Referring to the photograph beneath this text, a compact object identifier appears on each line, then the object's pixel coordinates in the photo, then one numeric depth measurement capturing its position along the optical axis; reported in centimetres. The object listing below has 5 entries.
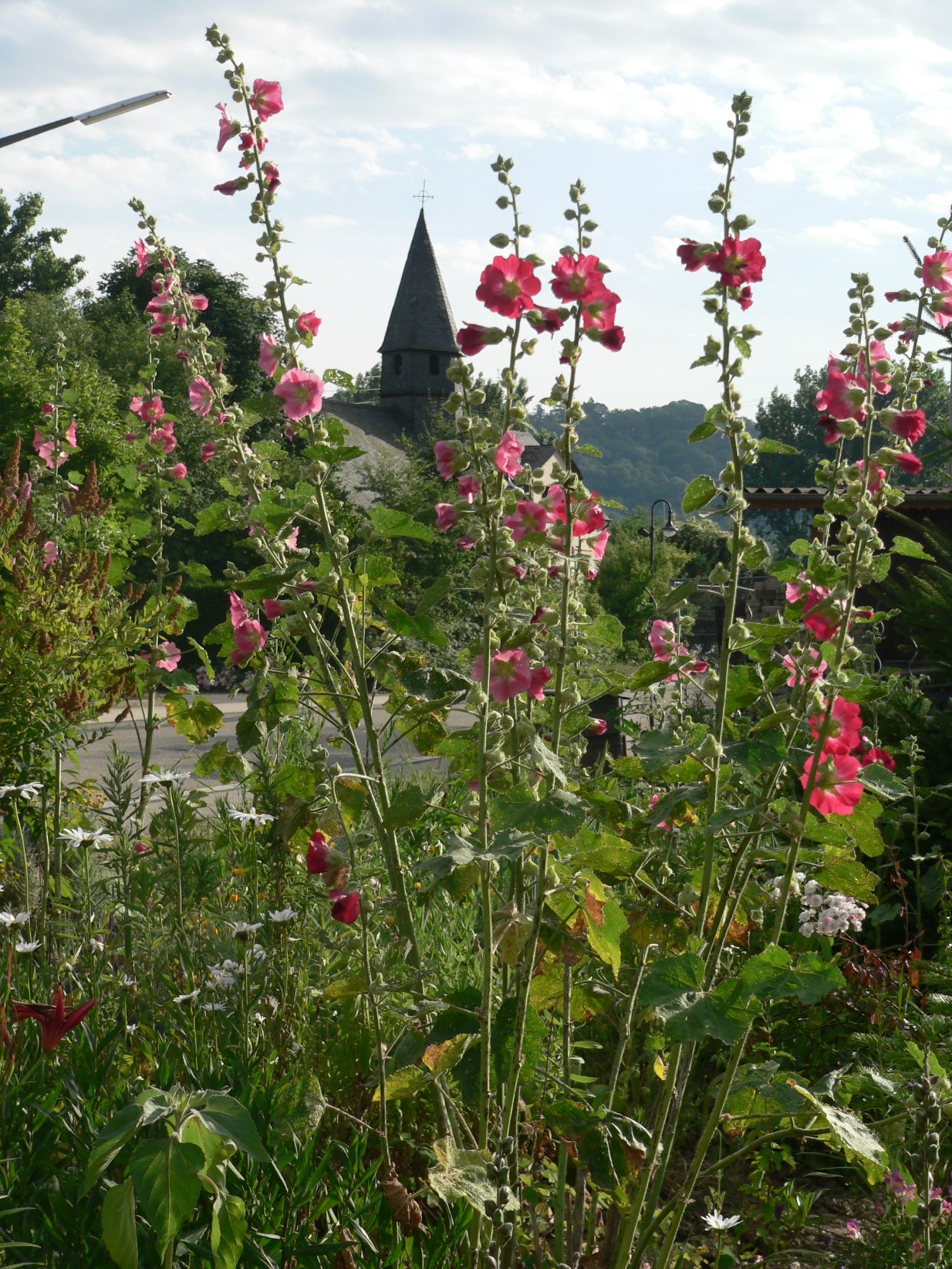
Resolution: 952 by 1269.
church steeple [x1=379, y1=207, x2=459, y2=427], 5700
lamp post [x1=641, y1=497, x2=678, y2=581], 2565
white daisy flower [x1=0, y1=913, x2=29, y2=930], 284
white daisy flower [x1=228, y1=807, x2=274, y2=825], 313
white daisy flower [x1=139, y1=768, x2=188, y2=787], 317
